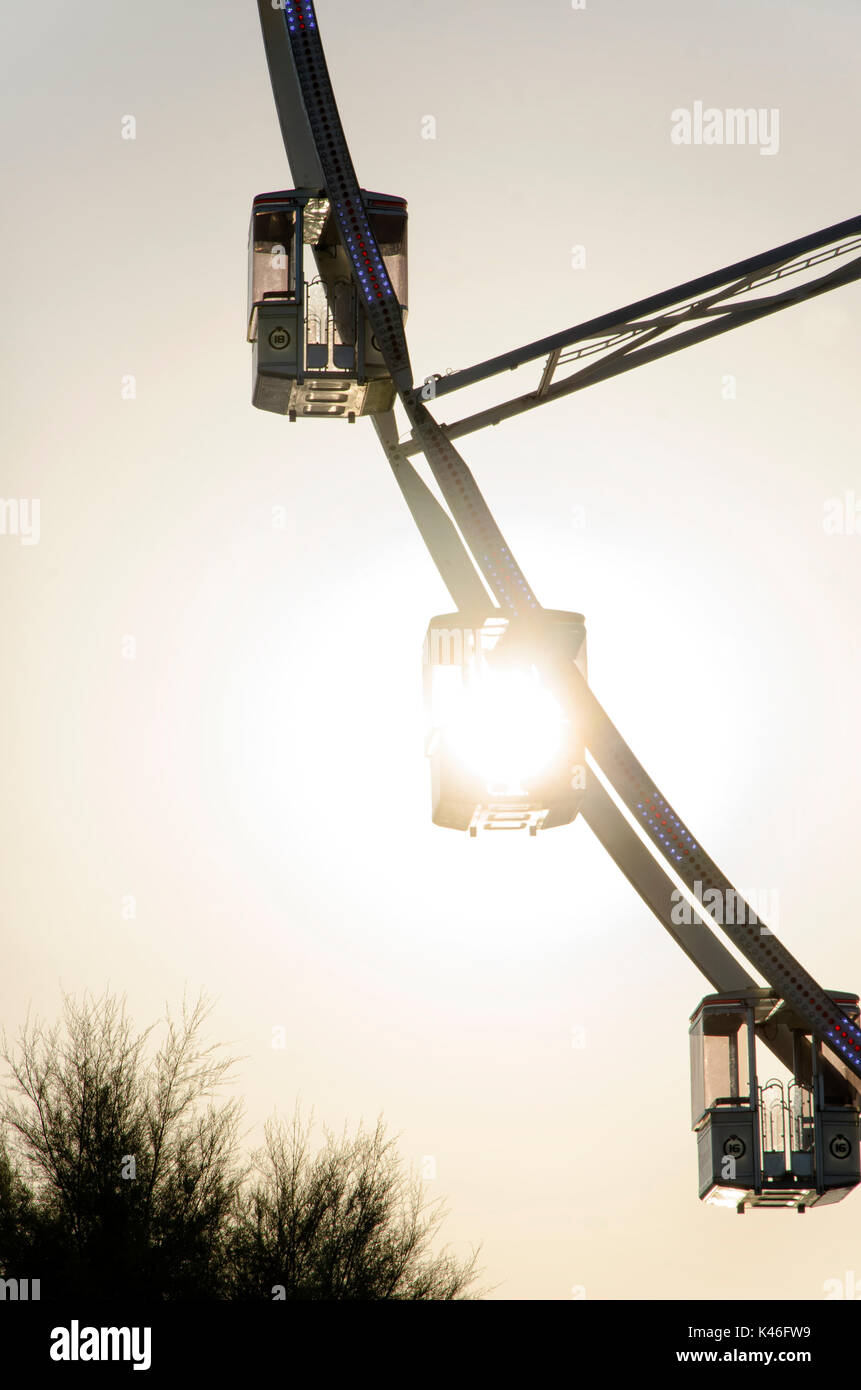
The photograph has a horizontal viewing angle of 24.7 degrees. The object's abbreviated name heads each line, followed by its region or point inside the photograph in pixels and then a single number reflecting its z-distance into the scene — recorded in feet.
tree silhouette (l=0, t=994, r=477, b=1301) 142.20
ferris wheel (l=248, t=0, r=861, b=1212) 87.71
